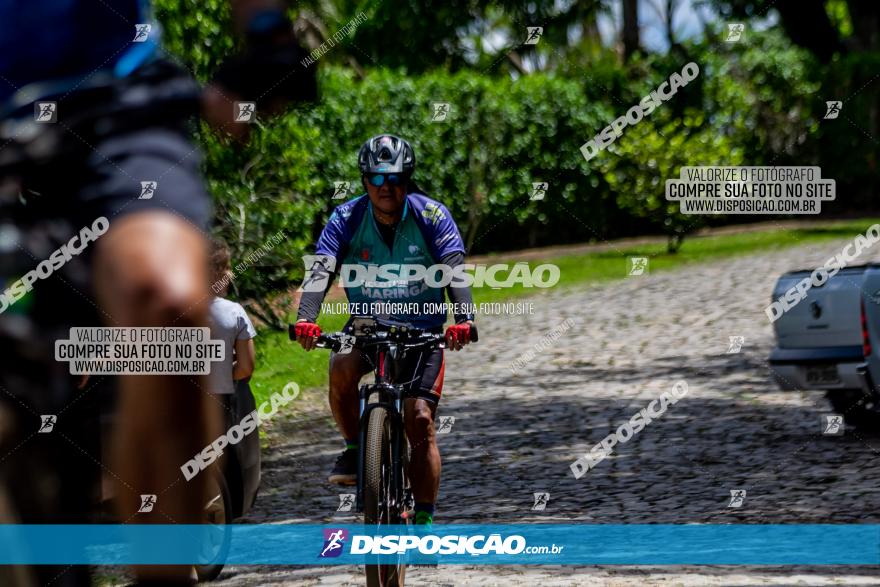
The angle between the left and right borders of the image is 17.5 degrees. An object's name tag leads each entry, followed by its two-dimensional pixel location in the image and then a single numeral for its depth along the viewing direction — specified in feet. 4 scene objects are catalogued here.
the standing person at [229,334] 45.28
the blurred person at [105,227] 13.01
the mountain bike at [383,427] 37.19
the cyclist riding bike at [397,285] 39.87
